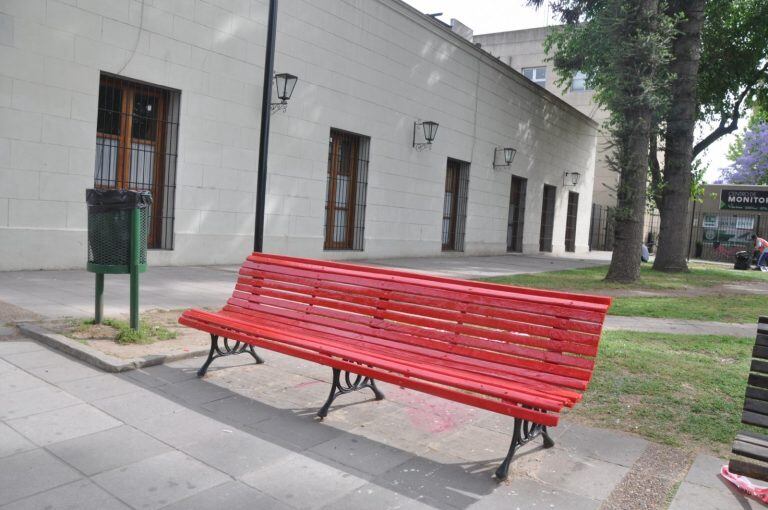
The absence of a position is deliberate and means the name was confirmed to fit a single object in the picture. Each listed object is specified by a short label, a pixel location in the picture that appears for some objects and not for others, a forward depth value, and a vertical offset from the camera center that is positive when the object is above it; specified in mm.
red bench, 3393 -731
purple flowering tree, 44438 +6448
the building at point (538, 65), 36344 +10363
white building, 9562 +1664
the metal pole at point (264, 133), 8852 +1108
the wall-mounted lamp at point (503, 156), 21453 +2508
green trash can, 5562 -294
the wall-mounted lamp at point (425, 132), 17156 +2515
